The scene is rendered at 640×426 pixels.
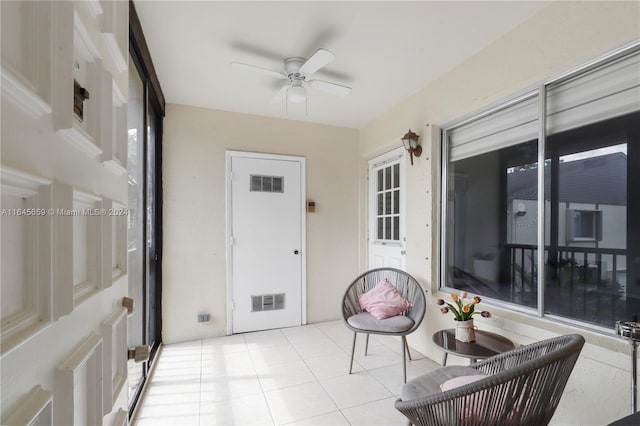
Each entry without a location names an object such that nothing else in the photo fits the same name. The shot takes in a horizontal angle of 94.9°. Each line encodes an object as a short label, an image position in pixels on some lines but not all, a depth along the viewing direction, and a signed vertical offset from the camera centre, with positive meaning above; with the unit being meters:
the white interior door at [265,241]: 3.43 -0.36
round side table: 1.81 -0.88
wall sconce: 2.85 +0.66
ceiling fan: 2.17 +1.04
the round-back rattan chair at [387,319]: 2.37 -0.90
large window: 1.56 +0.09
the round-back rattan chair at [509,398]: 1.11 -0.73
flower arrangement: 2.06 -0.71
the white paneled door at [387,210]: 3.30 +0.01
